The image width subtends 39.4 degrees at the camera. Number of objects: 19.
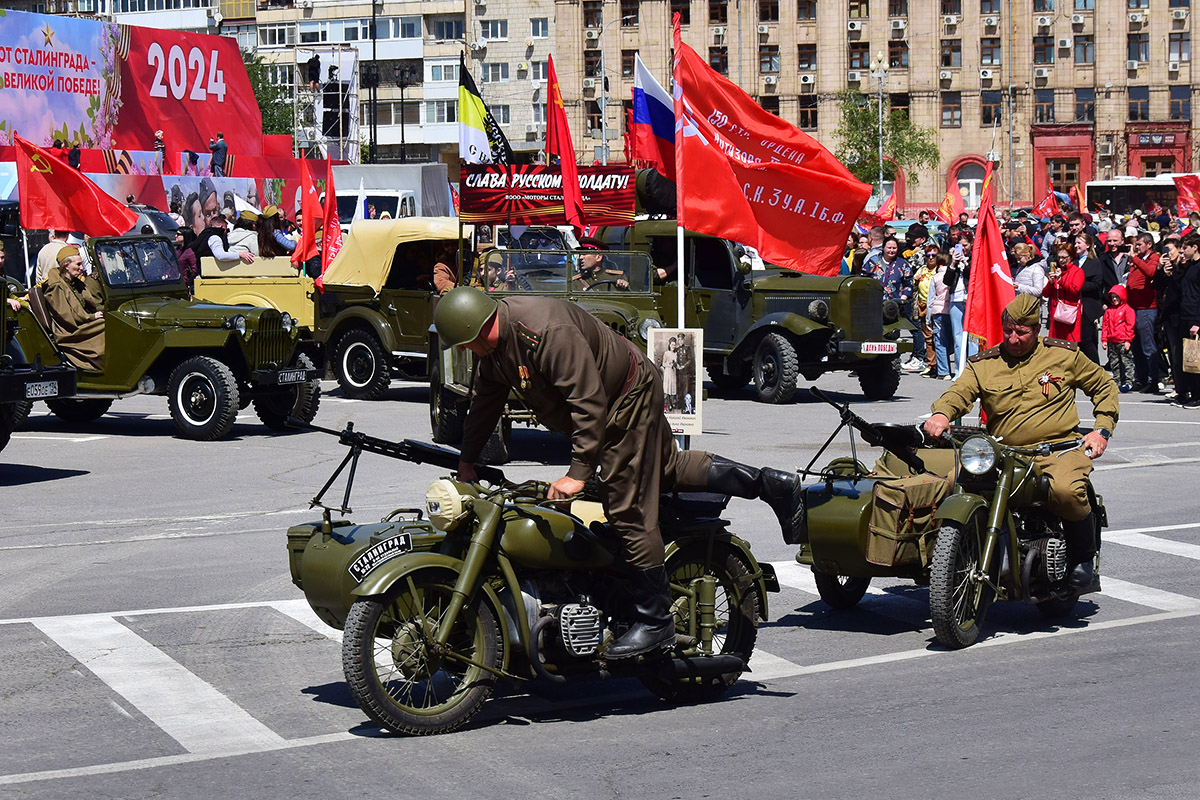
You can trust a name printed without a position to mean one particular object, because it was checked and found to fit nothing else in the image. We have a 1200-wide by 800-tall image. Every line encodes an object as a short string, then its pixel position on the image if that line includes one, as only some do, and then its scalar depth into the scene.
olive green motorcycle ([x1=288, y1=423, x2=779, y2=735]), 6.57
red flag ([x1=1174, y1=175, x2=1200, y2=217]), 38.53
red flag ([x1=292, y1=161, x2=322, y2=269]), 25.25
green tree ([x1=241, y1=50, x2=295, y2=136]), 94.12
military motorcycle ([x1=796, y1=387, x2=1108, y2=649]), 8.30
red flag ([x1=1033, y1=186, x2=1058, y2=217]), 47.75
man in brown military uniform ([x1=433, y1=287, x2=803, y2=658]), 6.59
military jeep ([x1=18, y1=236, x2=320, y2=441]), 17.39
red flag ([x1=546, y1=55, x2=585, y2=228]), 22.39
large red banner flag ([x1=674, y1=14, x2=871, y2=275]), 13.55
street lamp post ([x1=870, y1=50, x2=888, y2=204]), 84.62
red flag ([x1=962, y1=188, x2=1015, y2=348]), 14.13
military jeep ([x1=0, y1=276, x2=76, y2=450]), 14.66
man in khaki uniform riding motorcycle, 8.91
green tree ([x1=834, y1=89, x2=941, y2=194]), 83.44
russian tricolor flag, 17.36
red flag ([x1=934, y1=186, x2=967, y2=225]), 39.88
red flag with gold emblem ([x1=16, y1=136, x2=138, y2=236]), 20.58
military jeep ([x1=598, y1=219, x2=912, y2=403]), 21.31
